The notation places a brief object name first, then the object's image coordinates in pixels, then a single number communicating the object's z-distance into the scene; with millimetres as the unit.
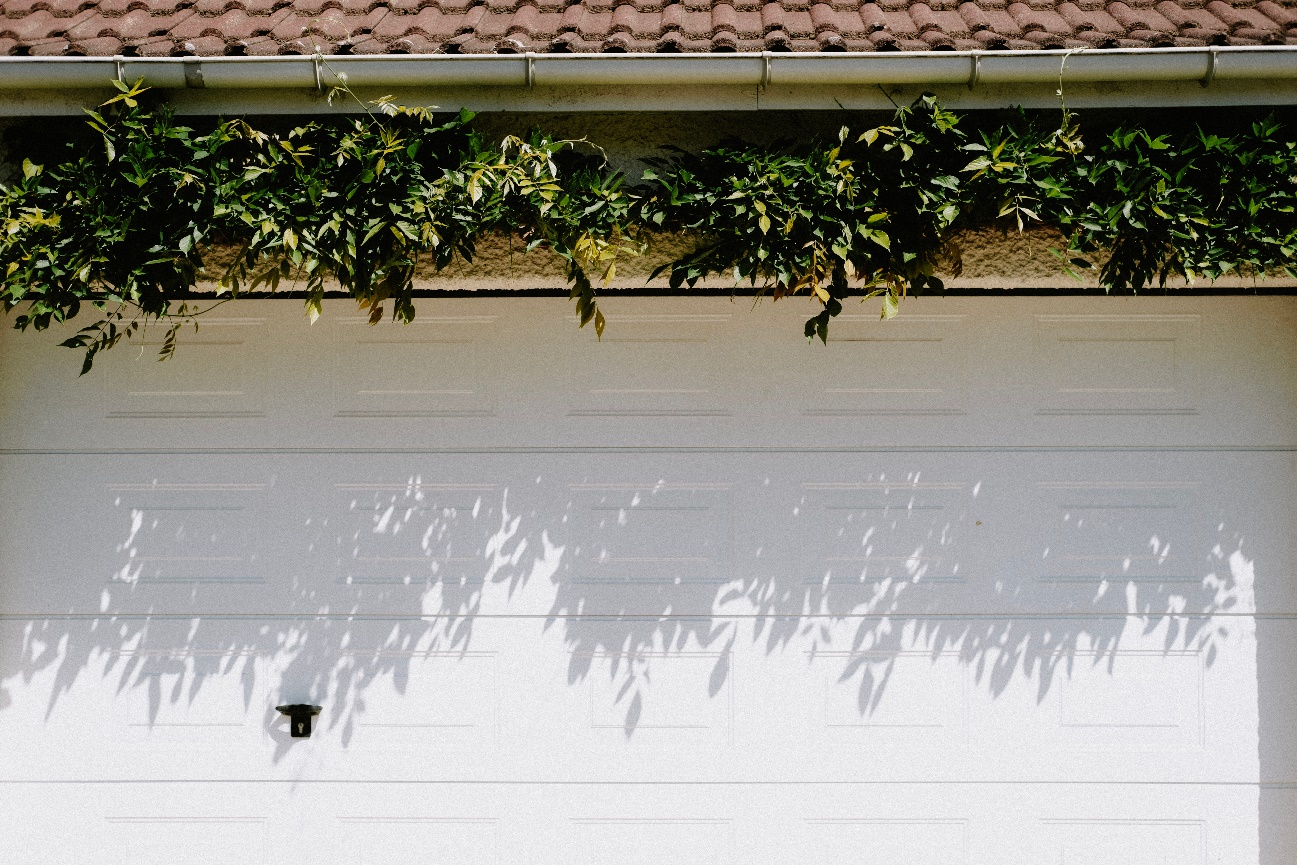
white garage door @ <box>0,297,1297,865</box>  3496
